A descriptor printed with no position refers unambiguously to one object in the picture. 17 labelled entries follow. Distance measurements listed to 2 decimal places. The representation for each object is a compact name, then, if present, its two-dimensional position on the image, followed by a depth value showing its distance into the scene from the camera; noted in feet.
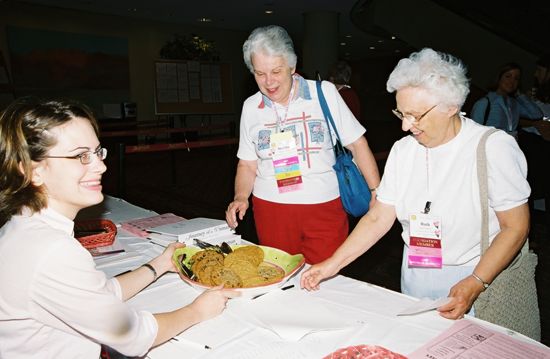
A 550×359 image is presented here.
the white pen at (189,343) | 3.51
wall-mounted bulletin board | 30.42
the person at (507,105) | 13.20
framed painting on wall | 33.58
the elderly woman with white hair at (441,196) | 4.36
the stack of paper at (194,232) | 5.73
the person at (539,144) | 13.46
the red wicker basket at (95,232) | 5.81
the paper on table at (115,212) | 7.56
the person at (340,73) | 13.99
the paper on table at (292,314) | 3.65
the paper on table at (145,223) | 6.50
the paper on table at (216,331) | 3.59
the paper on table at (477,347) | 3.24
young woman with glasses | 2.98
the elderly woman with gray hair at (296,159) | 6.57
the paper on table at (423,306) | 3.79
